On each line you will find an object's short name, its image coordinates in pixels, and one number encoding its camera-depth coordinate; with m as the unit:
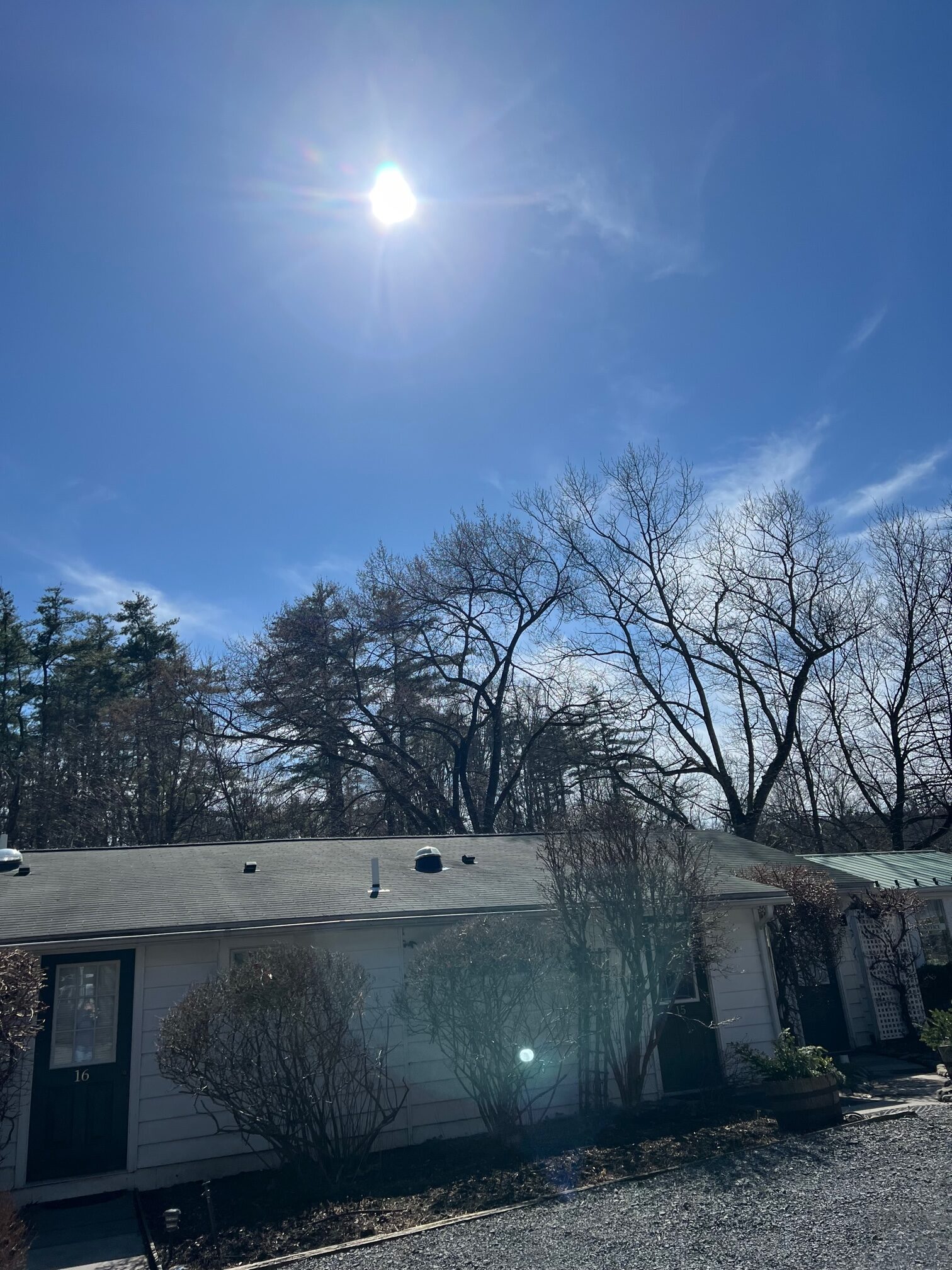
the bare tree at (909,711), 24.22
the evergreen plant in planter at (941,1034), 10.63
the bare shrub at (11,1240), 4.95
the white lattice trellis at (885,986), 14.02
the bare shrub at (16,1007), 6.23
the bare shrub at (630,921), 9.41
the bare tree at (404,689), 23.23
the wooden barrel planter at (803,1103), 8.52
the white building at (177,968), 7.88
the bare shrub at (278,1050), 7.37
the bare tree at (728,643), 23.48
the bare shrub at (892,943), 13.98
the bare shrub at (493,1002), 8.38
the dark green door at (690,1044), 10.98
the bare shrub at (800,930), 12.42
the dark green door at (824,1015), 12.96
